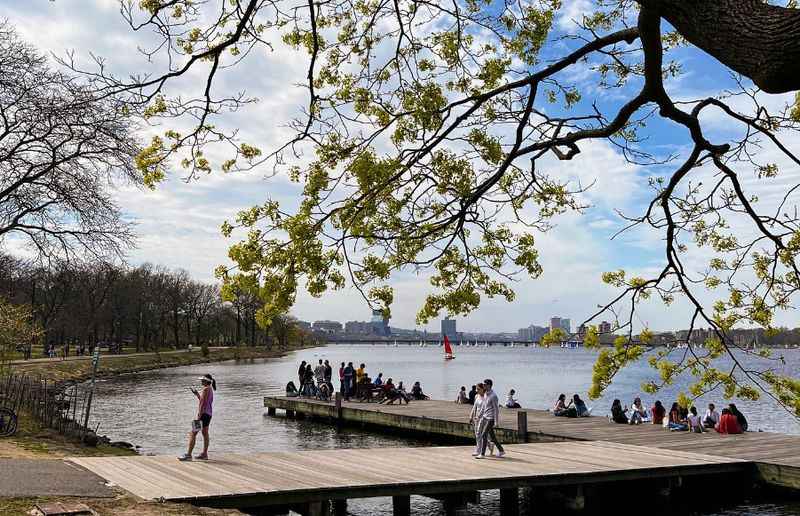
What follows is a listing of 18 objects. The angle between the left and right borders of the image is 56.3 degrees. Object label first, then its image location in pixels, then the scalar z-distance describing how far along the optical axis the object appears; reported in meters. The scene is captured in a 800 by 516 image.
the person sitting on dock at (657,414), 29.02
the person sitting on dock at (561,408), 31.59
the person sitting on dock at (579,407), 31.89
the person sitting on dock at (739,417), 26.52
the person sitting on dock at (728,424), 26.23
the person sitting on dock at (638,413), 29.23
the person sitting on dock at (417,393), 40.91
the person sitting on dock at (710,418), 27.92
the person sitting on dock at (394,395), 38.22
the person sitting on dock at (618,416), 28.83
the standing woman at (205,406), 16.20
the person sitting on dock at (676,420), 26.94
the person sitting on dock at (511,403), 36.09
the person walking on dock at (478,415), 18.34
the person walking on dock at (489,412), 18.27
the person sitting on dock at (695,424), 26.34
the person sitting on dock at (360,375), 40.98
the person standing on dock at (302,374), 44.51
